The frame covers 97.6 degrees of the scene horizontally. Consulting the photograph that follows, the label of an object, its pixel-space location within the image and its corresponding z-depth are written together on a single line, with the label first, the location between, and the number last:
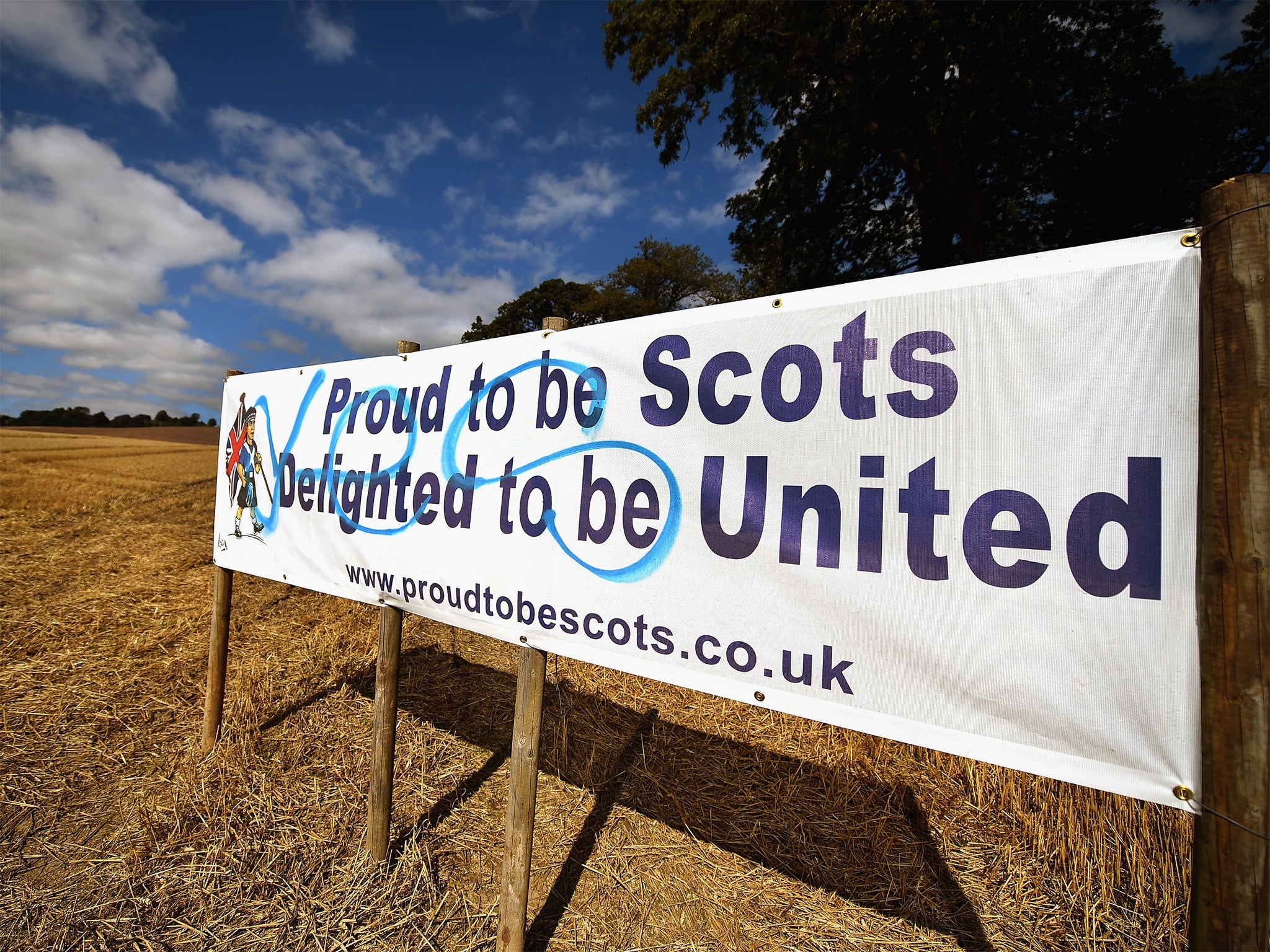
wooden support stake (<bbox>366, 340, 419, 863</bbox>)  2.93
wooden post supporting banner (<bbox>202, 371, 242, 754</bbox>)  3.77
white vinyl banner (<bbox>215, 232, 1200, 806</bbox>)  1.36
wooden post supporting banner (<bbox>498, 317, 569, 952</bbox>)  2.31
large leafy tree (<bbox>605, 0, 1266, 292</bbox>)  7.65
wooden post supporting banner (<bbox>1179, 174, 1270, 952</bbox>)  1.19
